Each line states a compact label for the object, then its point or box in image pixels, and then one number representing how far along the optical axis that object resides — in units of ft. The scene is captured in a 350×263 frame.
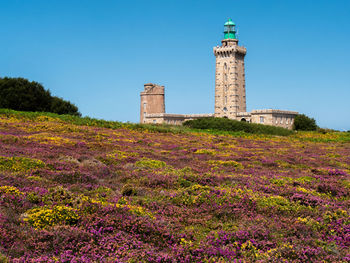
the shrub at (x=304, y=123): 267.59
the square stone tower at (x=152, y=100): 325.21
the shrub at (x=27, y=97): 227.81
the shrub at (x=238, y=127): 226.38
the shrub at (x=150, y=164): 62.23
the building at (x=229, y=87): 287.69
